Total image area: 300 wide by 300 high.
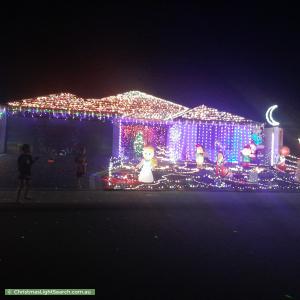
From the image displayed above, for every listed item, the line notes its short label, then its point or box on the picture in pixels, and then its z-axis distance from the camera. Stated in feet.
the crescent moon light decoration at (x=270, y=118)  46.55
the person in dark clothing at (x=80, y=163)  29.01
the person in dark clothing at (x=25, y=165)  24.07
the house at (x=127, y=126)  42.69
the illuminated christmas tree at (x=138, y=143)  52.75
